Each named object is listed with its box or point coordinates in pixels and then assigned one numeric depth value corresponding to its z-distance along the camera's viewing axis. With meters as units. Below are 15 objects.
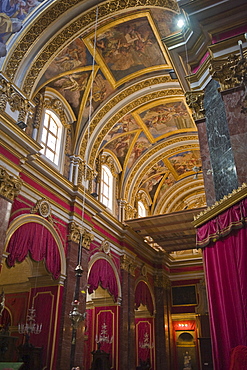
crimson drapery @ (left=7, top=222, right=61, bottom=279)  9.06
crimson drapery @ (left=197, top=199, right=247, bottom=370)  4.68
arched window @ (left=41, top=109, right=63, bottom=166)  11.57
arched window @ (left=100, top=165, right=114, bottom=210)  15.03
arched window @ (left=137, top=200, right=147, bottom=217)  18.79
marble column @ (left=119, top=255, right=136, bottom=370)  13.49
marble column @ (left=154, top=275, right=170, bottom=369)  17.17
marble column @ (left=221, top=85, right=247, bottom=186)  5.40
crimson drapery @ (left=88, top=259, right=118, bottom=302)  12.62
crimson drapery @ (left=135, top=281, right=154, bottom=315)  16.20
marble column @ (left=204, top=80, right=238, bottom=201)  5.63
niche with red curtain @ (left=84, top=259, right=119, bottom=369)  13.01
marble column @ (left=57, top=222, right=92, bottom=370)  9.89
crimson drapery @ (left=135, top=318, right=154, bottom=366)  15.88
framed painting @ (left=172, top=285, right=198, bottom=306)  19.86
